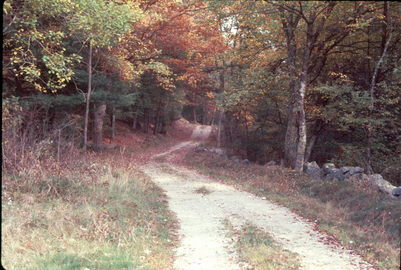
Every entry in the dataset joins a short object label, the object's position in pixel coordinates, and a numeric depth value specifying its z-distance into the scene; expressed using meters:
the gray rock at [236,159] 23.89
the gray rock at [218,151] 26.71
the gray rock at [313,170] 15.89
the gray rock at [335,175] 14.40
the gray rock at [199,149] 27.60
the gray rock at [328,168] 15.64
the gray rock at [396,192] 10.95
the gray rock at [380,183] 11.60
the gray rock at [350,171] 14.20
